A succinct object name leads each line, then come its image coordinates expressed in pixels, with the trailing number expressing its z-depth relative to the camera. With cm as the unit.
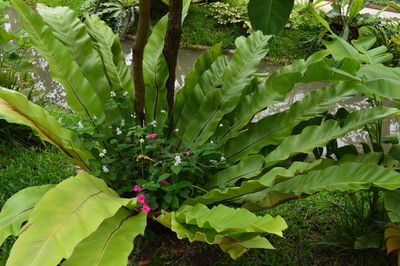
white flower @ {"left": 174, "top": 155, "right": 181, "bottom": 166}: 183
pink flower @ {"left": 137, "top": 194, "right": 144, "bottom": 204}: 182
